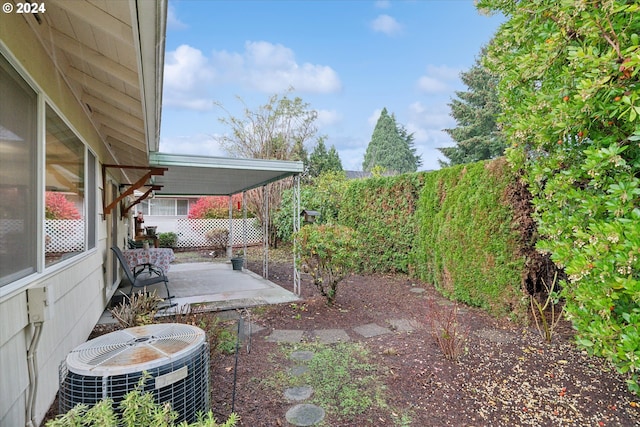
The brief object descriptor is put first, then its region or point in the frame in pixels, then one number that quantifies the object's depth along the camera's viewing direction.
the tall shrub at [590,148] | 1.77
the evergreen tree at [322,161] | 23.59
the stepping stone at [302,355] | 3.50
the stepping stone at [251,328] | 4.23
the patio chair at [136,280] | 5.25
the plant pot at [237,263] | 9.09
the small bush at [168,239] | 14.05
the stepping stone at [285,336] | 4.00
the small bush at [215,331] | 3.48
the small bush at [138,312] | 3.43
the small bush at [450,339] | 3.38
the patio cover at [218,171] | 5.06
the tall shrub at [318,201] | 10.65
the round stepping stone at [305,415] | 2.42
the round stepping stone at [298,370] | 3.14
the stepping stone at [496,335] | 3.97
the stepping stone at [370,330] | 4.23
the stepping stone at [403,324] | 4.40
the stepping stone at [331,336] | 4.01
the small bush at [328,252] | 5.12
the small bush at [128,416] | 1.29
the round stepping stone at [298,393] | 2.74
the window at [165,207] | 18.86
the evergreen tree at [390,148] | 31.78
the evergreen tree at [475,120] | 18.42
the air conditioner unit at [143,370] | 1.64
